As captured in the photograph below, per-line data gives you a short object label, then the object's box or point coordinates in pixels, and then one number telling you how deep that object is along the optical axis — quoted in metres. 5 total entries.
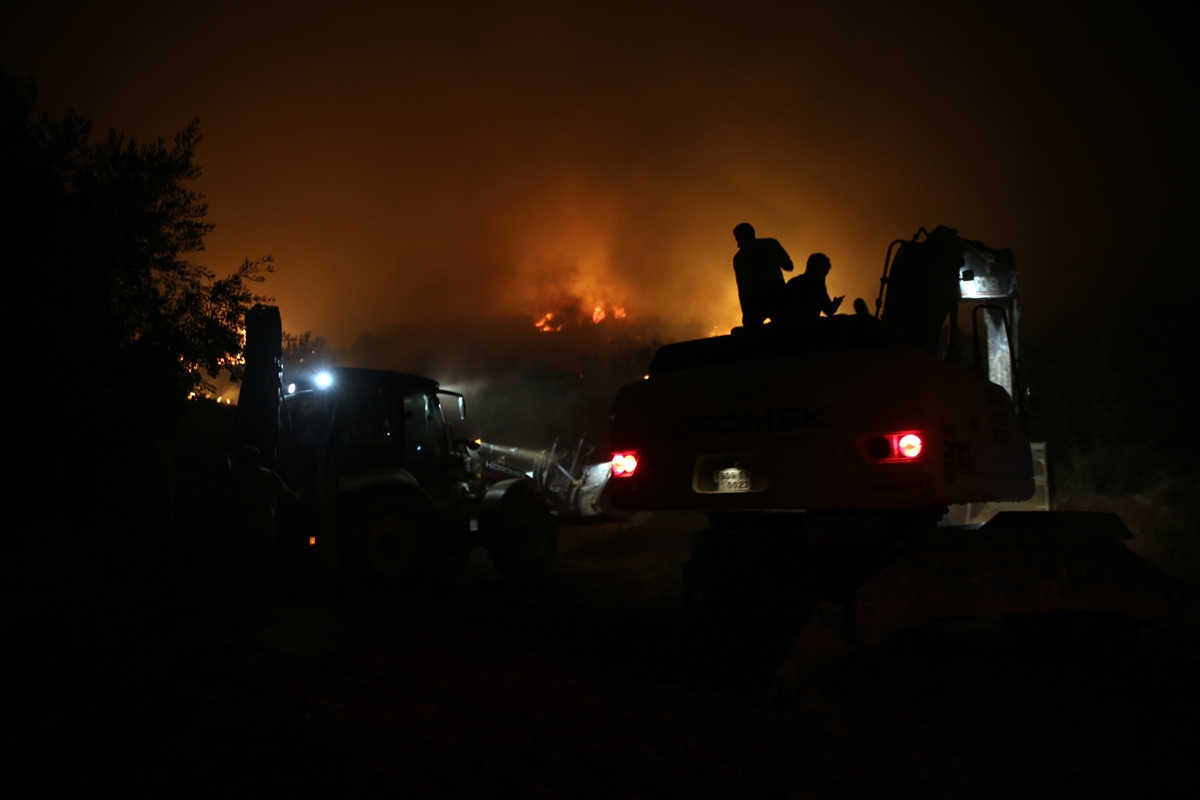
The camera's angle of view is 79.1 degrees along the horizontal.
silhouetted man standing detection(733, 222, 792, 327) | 5.46
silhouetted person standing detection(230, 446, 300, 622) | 7.15
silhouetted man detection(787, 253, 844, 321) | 5.32
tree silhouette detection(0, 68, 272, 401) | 9.61
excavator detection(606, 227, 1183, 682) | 3.87
